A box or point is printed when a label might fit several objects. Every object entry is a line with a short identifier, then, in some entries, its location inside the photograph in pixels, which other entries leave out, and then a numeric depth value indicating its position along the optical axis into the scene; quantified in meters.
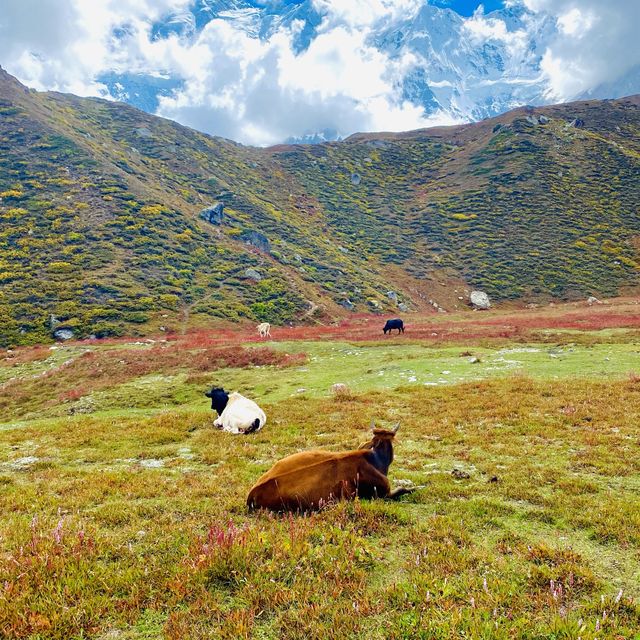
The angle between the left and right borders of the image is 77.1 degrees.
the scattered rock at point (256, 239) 80.19
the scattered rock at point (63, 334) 43.44
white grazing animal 39.77
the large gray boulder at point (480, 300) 71.81
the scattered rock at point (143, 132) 114.85
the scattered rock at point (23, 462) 9.72
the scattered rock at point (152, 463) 9.64
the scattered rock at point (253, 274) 66.25
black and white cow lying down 12.62
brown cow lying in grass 6.36
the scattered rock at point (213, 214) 82.94
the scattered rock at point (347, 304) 65.56
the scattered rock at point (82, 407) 17.16
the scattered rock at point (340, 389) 16.38
